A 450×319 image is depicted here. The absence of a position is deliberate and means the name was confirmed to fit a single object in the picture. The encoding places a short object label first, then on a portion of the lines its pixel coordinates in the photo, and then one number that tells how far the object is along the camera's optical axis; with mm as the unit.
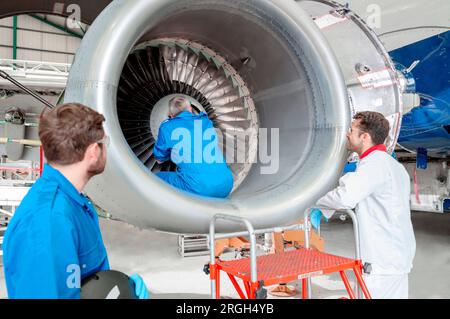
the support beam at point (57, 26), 14561
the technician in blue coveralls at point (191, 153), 1662
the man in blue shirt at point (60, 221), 778
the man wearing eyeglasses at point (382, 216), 1736
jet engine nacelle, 1228
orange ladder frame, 1346
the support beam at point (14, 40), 13831
